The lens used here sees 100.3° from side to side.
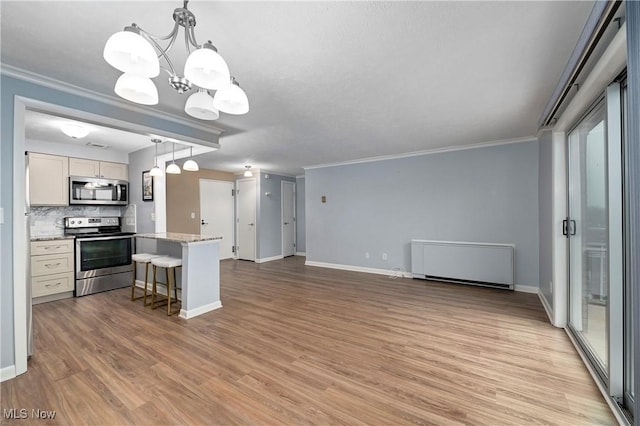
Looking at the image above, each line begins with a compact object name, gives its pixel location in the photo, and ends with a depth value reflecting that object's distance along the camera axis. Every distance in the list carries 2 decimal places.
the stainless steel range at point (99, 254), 4.12
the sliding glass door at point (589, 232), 2.06
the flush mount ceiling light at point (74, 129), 3.16
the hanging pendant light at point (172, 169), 3.84
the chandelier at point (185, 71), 1.13
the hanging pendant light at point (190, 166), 3.85
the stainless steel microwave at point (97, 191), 4.27
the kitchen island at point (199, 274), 3.24
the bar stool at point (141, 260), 3.61
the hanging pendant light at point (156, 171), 3.82
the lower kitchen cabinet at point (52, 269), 3.77
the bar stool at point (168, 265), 3.31
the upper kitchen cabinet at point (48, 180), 3.97
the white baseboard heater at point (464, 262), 4.22
